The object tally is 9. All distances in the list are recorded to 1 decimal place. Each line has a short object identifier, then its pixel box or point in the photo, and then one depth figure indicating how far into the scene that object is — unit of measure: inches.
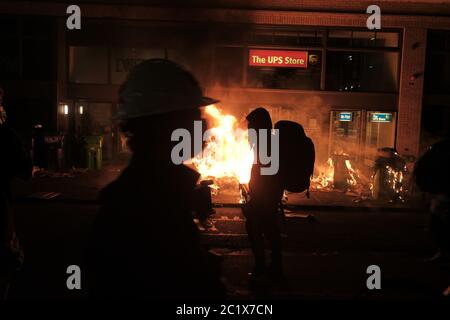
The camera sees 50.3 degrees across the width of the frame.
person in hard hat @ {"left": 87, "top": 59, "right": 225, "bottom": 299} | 68.6
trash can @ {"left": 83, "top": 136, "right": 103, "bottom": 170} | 598.2
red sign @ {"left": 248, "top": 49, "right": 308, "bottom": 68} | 619.5
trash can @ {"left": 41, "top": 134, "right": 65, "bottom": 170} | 580.7
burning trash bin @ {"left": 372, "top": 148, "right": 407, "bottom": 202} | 465.1
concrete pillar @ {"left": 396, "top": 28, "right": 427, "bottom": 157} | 627.2
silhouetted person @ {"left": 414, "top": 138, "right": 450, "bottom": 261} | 163.2
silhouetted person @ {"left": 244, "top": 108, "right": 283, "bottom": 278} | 232.4
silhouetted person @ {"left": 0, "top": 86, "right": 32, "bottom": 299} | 151.6
